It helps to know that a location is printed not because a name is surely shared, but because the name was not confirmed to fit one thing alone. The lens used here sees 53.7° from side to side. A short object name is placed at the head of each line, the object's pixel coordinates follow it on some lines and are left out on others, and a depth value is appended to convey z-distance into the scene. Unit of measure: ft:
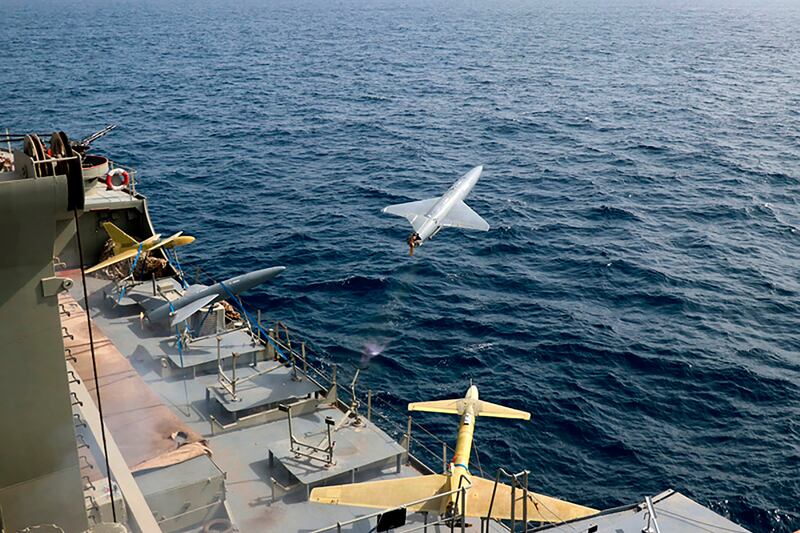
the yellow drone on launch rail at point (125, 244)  121.60
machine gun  96.11
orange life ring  133.08
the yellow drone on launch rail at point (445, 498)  69.51
